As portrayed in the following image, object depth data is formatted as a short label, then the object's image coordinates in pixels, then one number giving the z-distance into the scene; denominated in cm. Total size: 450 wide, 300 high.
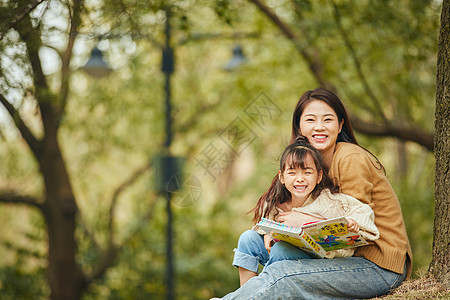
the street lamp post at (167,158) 1273
